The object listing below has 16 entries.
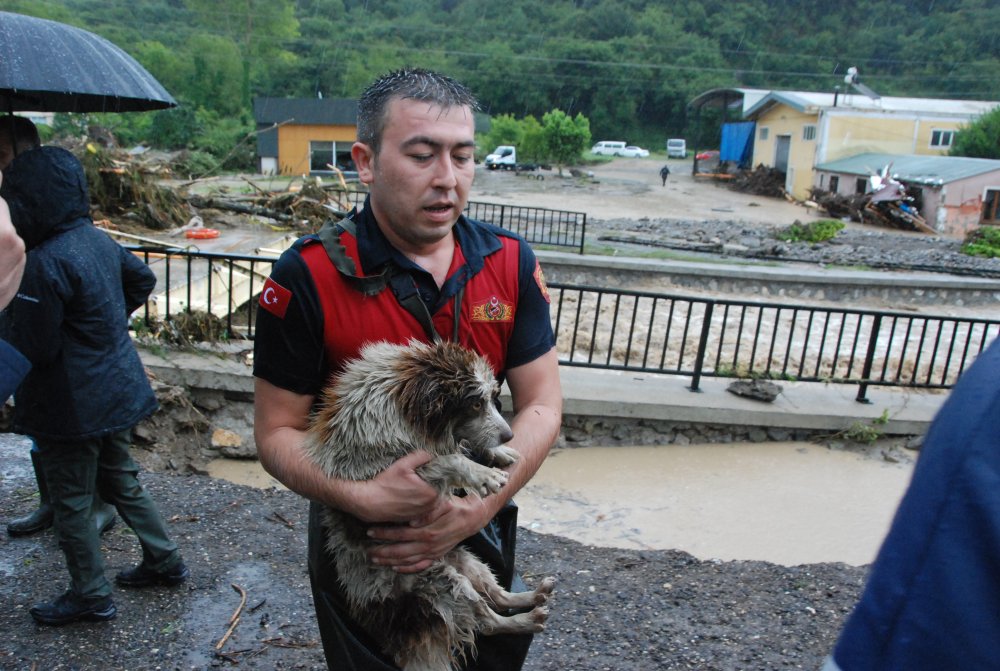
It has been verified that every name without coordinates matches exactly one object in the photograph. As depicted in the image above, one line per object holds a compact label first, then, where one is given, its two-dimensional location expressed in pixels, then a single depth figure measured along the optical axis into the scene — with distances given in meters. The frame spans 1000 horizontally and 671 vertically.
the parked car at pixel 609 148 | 71.75
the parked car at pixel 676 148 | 71.25
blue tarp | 51.47
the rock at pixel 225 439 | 6.88
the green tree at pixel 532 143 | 55.00
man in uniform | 1.89
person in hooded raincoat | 3.31
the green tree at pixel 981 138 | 38.25
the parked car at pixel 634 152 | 71.25
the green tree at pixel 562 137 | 53.09
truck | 51.25
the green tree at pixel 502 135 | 60.19
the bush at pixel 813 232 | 24.62
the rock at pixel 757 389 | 7.77
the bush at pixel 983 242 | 22.56
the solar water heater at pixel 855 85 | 41.91
